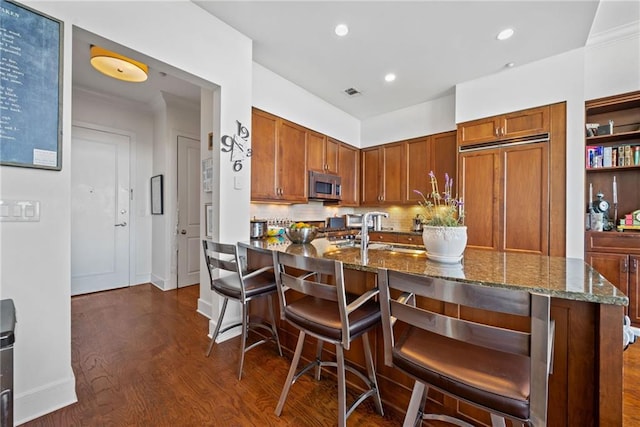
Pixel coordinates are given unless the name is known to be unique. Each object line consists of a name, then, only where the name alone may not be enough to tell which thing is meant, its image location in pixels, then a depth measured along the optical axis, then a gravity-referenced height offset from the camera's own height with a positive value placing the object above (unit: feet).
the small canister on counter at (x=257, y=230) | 9.86 -0.64
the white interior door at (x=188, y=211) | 13.25 +0.09
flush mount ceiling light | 7.72 +4.62
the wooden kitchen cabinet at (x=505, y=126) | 9.74 +3.54
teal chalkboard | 4.53 +2.26
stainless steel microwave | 12.66 +1.42
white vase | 4.90 -0.54
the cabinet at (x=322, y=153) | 12.77 +3.15
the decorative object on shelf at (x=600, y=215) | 9.18 +0.00
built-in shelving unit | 8.53 +1.08
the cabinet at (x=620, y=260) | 8.45 -1.48
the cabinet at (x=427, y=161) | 12.59 +2.71
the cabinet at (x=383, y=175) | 14.38 +2.26
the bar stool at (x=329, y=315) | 3.93 -1.77
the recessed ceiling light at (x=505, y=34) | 8.25 +5.82
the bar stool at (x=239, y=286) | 6.14 -1.87
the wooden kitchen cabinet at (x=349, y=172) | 14.97 +2.45
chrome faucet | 6.09 -0.54
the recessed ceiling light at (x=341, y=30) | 8.14 +5.85
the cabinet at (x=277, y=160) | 10.25 +2.27
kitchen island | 3.06 -1.53
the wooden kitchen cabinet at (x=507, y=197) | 9.68 +0.72
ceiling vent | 12.43 +5.93
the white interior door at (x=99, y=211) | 11.90 +0.06
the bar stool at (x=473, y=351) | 2.45 -1.75
